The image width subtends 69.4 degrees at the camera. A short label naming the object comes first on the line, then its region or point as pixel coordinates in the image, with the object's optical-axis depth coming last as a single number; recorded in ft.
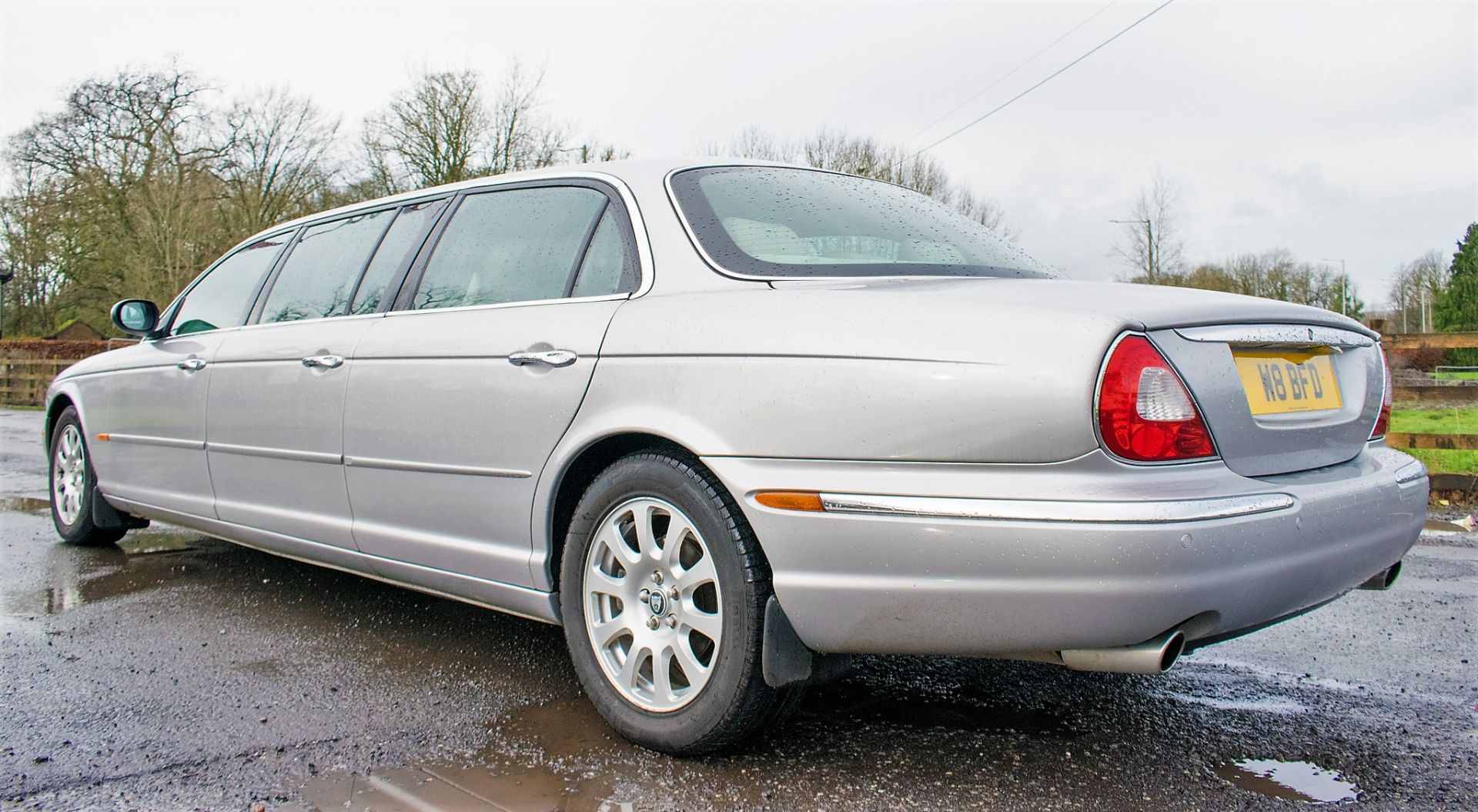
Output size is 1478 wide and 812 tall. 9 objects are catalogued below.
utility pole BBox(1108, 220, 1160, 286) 112.98
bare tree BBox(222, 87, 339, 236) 94.48
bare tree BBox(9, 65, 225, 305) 85.40
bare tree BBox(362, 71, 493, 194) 92.38
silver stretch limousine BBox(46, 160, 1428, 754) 6.82
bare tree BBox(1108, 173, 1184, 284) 112.88
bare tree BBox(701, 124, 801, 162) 106.22
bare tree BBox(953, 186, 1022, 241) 112.37
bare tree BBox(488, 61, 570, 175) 93.66
